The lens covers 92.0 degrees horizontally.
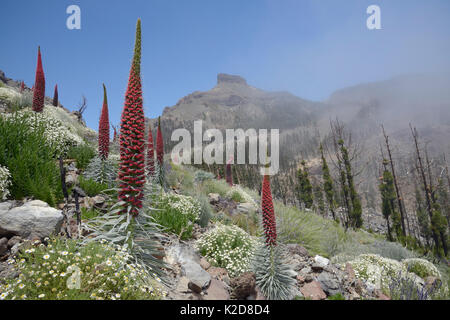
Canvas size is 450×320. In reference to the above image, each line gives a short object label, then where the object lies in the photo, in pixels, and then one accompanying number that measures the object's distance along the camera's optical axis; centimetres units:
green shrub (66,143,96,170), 669
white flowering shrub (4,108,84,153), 626
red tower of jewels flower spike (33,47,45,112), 705
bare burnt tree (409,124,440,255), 1908
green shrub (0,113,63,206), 416
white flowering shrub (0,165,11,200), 383
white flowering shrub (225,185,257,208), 1122
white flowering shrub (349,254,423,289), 470
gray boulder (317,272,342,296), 387
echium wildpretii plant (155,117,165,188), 763
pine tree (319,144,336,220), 2983
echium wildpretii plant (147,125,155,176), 762
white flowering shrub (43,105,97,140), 1137
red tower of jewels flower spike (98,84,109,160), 599
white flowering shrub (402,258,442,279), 634
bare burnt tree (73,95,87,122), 1766
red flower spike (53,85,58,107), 1515
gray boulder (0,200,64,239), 314
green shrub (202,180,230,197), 1113
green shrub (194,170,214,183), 1369
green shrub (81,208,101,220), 403
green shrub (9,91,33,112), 929
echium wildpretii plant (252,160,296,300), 350
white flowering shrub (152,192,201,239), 487
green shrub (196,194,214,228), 645
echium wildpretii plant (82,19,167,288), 295
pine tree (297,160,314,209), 3830
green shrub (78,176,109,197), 519
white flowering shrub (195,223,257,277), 418
